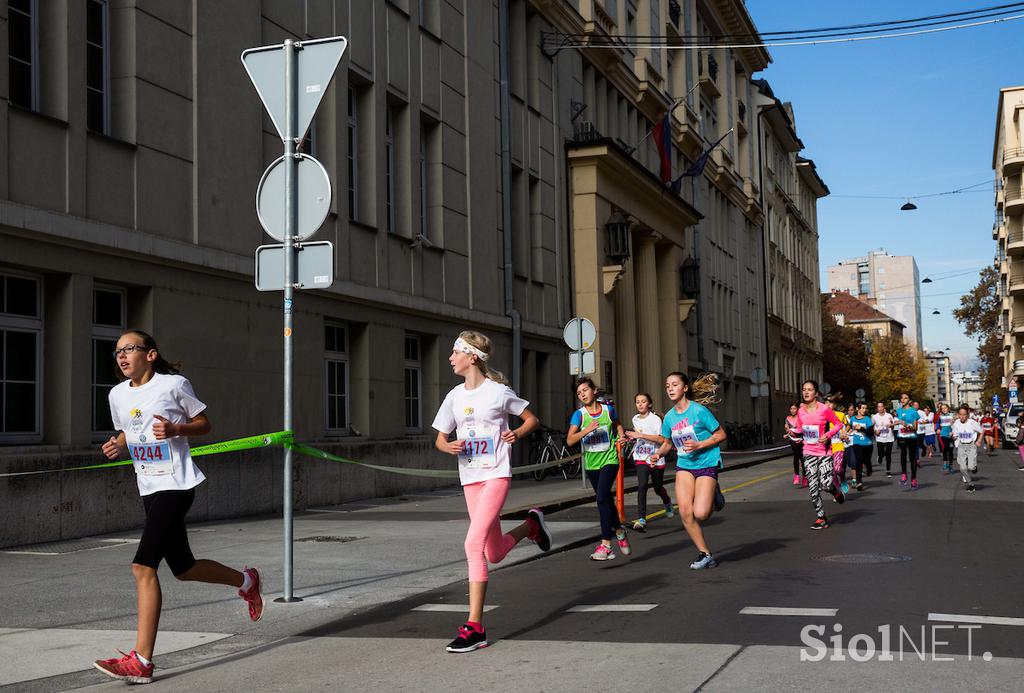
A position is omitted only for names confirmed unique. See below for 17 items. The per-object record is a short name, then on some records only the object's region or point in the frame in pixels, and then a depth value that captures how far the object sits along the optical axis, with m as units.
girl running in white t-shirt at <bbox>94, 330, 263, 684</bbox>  6.36
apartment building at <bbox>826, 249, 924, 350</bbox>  181.38
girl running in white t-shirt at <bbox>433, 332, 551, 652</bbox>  7.24
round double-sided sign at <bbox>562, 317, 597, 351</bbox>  21.61
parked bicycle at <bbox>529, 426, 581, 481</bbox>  26.23
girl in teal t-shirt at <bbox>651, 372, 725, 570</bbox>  10.57
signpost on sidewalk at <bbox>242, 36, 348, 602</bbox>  8.84
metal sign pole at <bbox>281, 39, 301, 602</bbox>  8.73
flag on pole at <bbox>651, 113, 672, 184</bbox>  37.09
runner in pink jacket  15.50
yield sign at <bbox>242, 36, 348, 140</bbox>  8.87
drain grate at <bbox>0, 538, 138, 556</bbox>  11.66
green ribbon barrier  8.04
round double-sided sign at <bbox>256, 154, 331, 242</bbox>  8.85
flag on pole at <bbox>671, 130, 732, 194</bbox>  38.50
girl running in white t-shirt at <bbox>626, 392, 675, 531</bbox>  14.80
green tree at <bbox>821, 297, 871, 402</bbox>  93.69
